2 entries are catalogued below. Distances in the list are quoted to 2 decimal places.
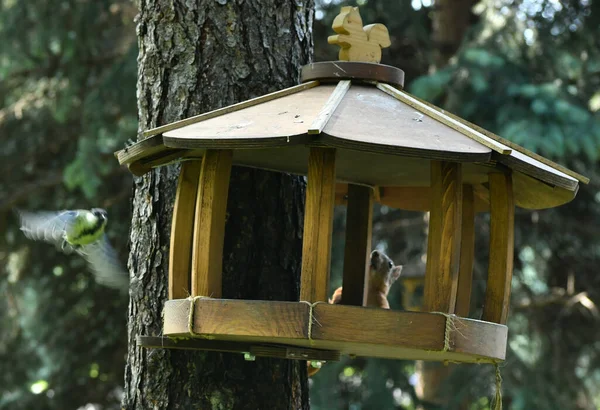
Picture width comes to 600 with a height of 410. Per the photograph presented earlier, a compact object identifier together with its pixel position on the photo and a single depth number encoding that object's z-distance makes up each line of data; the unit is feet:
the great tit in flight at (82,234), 17.65
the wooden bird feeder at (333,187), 13.57
